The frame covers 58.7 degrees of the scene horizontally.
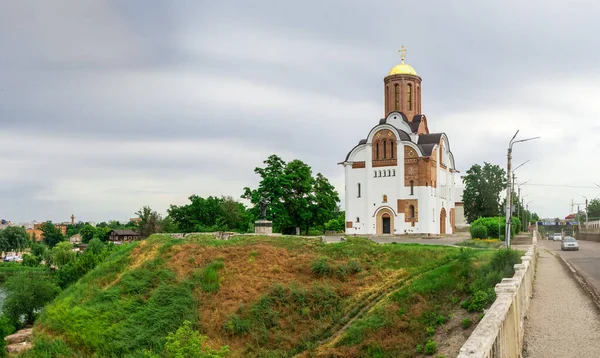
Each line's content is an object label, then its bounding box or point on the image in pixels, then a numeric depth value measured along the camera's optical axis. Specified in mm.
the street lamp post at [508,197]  22500
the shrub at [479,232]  37969
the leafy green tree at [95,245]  53006
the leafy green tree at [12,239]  83875
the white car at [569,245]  35500
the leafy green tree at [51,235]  99562
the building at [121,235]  92500
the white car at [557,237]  59078
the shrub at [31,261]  68750
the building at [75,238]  124050
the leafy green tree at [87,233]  101750
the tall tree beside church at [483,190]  57938
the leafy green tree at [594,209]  96906
